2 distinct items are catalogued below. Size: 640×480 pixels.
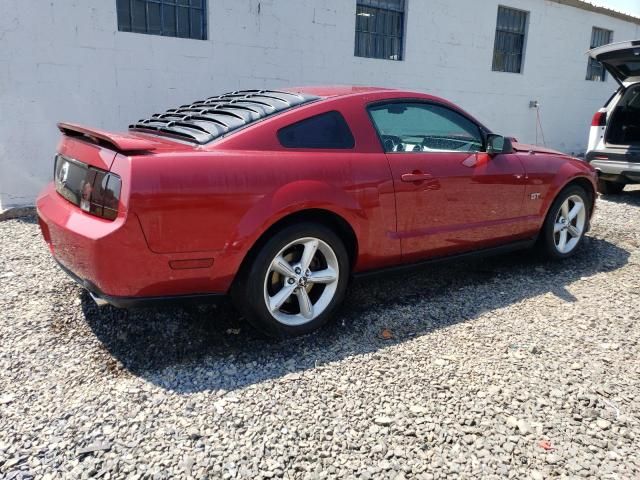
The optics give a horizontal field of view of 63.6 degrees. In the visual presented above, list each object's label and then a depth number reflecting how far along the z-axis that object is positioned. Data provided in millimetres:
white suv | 6844
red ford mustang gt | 2594
